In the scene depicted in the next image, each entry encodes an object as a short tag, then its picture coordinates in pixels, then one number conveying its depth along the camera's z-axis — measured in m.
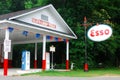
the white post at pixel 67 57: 27.88
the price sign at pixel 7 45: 20.50
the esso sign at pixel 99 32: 22.83
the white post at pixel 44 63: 24.10
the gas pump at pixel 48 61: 26.92
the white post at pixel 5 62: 20.22
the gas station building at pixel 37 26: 21.27
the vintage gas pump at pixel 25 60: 25.58
